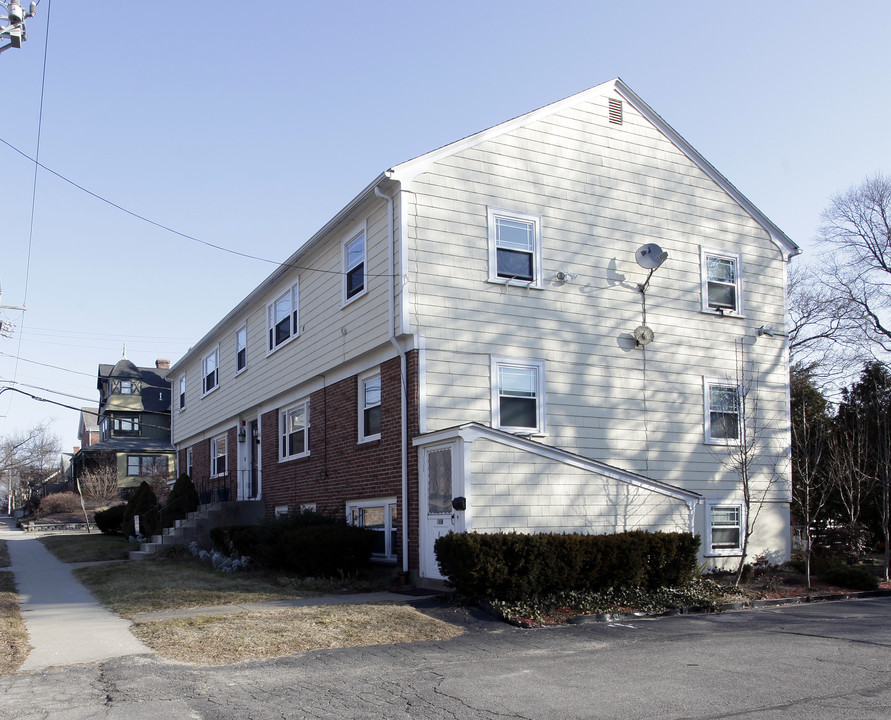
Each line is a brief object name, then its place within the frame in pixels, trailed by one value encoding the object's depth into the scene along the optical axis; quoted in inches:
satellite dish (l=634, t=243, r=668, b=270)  643.9
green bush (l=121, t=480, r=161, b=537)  998.4
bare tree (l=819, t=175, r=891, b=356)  1289.4
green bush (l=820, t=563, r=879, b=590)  604.2
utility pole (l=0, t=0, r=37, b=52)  469.4
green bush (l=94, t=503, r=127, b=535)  1241.8
